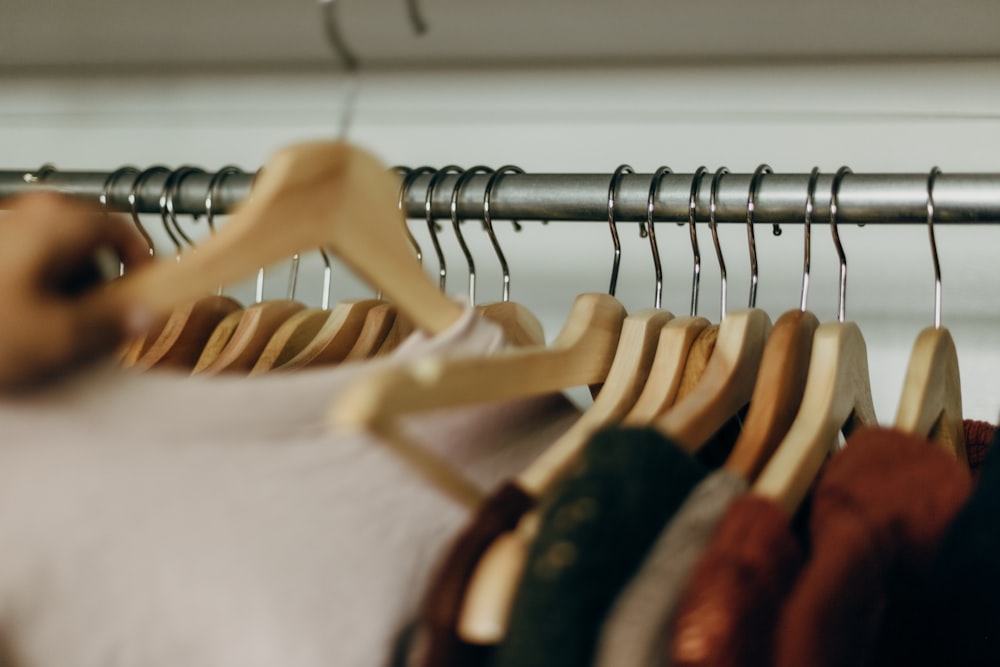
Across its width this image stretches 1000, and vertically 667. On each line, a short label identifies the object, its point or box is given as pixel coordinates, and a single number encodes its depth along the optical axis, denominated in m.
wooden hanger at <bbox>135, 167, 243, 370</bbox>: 0.61
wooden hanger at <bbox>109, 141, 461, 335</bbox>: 0.35
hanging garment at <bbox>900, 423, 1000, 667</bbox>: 0.34
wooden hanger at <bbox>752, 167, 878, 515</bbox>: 0.42
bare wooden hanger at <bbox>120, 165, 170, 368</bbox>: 0.62
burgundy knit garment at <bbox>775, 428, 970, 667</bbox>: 0.32
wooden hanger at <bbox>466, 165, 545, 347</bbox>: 0.55
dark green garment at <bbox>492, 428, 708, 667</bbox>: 0.32
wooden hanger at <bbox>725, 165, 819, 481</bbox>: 0.46
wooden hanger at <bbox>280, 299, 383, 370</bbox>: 0.57
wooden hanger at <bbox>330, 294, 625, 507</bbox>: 0.33
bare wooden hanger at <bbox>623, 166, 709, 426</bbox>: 0.50
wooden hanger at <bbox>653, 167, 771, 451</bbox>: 0.46
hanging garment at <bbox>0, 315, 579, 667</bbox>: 0.36
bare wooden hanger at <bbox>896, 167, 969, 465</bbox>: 0.49
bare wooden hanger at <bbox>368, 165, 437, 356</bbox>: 0.59
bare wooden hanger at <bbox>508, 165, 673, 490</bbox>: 0.46
